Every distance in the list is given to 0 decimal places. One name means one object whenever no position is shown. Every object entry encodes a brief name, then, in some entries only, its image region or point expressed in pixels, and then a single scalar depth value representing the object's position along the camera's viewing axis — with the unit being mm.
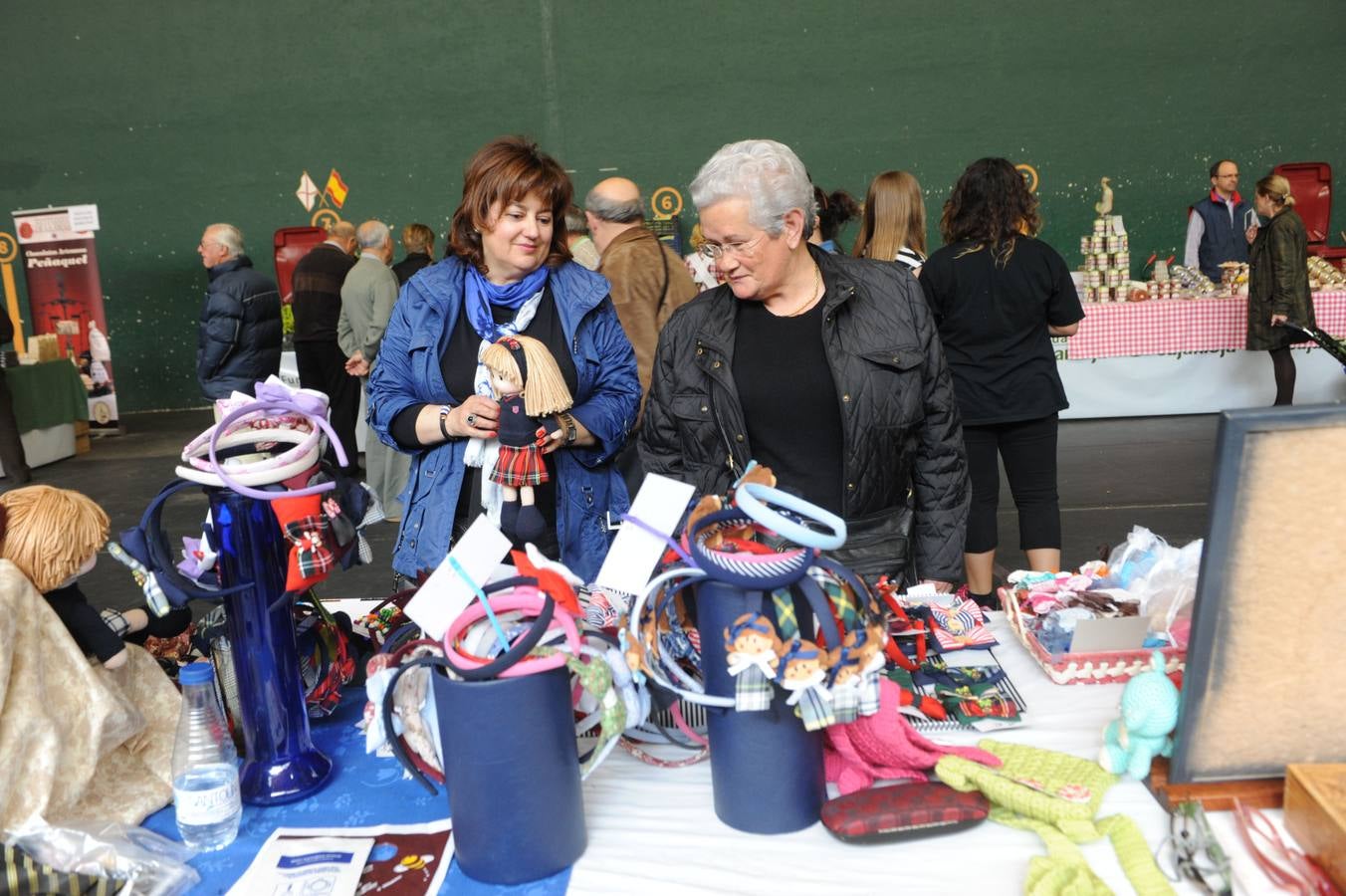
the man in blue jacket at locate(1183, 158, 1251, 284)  7309
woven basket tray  1424
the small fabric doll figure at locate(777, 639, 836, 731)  1032
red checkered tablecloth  6203
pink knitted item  1163
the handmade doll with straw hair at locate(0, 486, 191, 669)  1183
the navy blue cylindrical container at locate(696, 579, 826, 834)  1088
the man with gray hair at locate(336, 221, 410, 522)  5488
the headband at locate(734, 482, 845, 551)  1054
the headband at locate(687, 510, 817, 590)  1044
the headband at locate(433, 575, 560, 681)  1006
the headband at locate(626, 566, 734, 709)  1096
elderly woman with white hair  1797
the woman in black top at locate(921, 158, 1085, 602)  3016
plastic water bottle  1152
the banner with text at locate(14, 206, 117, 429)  8492
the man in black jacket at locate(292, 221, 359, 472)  6070
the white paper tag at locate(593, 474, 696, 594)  1171
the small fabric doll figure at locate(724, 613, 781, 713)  1036
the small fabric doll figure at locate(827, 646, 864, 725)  1049
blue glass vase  1246
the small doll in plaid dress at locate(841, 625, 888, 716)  1061
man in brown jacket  3107
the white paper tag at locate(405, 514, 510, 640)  1082
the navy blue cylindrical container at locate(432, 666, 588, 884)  1023
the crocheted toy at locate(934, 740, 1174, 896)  998
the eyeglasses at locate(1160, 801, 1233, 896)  990
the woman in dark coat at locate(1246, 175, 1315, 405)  5641
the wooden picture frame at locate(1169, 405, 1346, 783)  980
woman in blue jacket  1855
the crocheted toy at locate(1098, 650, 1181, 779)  1120
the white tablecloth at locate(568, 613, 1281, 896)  1037
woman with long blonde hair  3424
